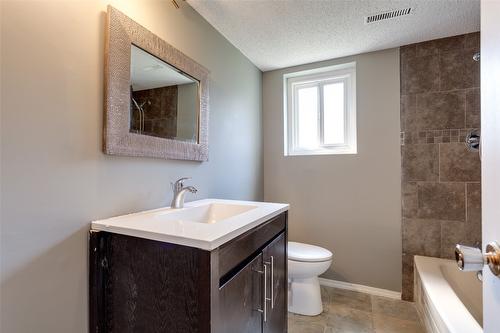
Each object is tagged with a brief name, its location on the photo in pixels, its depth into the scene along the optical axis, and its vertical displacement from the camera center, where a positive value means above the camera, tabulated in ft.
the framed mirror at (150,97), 3.40 +1.19
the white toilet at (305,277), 5.73 -2.67
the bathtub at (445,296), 3.81 -2.38
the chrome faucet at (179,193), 4.26 -0.46
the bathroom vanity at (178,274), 2.47 -1.21
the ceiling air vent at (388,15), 5.17 +3.31
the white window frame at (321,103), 7.49 +2.08
